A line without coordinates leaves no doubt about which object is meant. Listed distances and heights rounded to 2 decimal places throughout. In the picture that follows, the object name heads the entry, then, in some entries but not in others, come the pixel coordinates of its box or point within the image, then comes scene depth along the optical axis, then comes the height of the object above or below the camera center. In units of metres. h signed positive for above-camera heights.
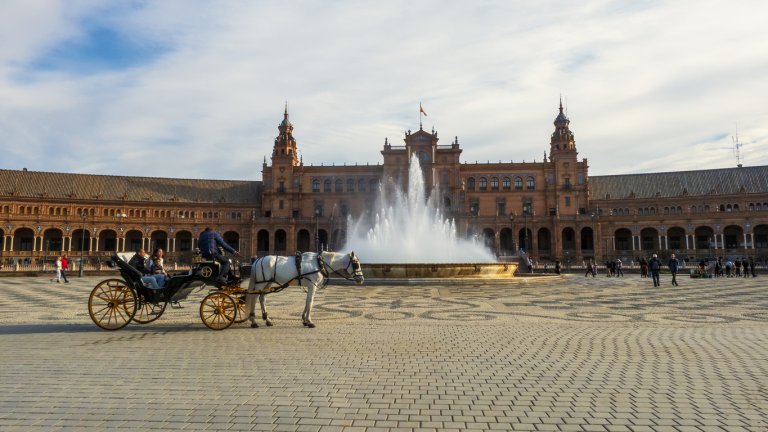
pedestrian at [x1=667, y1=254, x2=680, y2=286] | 28.14 -0.88
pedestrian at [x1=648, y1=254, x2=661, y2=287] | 27.54 -0.95
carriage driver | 11.83 +0.21
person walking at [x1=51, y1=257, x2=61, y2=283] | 31.97 -0.80
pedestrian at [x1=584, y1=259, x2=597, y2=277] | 43.17 -1.44
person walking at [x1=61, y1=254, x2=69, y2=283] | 32.32 -0.49
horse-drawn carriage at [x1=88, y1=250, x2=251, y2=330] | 11.52 -0.76
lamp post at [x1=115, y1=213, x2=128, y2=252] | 79.71 +5.60
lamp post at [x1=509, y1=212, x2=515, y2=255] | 74.47 +2.14
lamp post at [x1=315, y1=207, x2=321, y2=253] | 78.65 +4.56
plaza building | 76.69 +8.08
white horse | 12.19 -0.40
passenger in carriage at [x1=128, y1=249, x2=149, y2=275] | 12.47 -0.09
